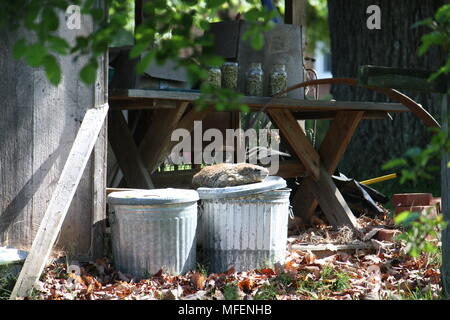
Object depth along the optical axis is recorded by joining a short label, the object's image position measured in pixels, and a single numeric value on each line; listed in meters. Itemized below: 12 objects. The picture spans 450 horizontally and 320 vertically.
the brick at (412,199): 10.87
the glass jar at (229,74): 10.00
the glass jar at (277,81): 10.37
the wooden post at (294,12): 11.99
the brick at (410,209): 10.28
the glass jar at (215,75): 9.71
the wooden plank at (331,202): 10.79
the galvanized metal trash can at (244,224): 8.23
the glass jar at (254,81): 10.23
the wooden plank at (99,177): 8.41
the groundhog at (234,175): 8.34
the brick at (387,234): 9.89
